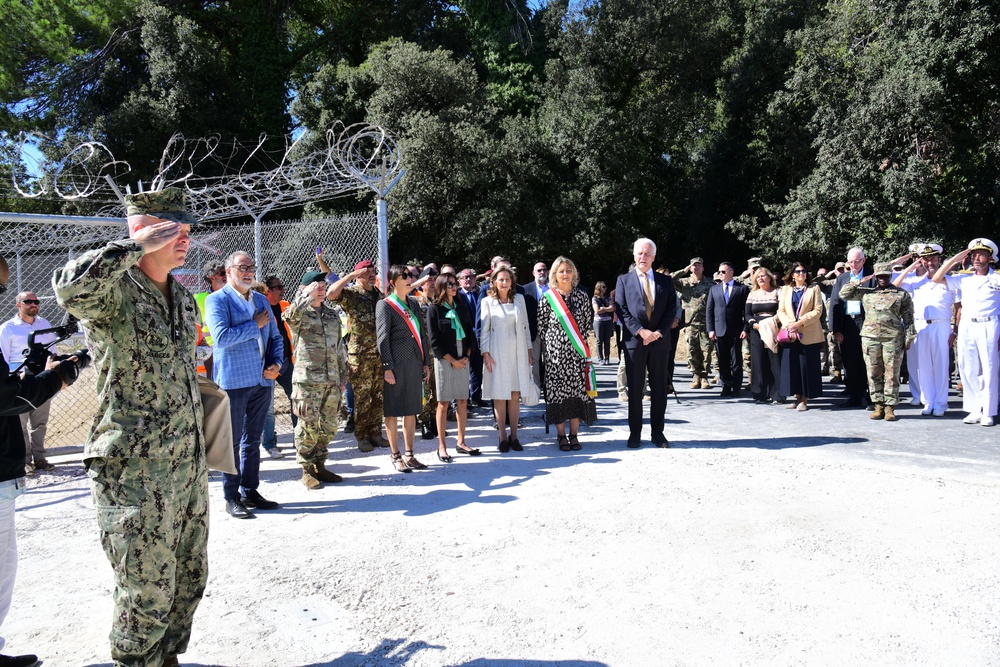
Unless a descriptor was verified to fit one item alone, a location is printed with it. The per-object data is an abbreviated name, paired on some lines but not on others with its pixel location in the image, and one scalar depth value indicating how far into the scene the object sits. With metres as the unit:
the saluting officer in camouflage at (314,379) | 6.26
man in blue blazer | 5.50
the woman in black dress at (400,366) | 6.65
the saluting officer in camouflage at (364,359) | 7.69
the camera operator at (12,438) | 3.00
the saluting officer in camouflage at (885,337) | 8.65
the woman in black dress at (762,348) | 10.29
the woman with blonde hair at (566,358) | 7.55
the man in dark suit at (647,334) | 7.42
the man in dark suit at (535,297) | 8.96
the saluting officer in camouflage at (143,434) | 2.79
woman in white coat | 7.47
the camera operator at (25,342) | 6.93
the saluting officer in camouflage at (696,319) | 11.95
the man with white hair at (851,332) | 9.62
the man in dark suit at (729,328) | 11.08
